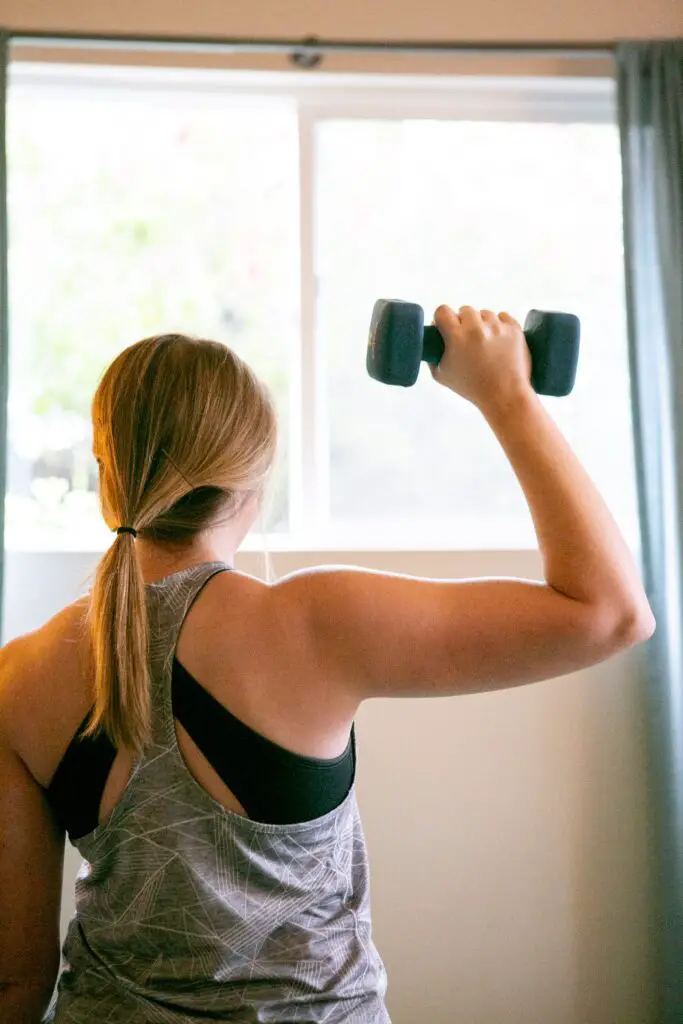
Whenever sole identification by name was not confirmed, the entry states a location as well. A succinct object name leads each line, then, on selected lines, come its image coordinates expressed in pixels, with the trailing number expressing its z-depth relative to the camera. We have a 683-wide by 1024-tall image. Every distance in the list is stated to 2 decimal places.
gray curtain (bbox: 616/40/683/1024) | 2.15
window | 2.36
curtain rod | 2.17
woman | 0.85
